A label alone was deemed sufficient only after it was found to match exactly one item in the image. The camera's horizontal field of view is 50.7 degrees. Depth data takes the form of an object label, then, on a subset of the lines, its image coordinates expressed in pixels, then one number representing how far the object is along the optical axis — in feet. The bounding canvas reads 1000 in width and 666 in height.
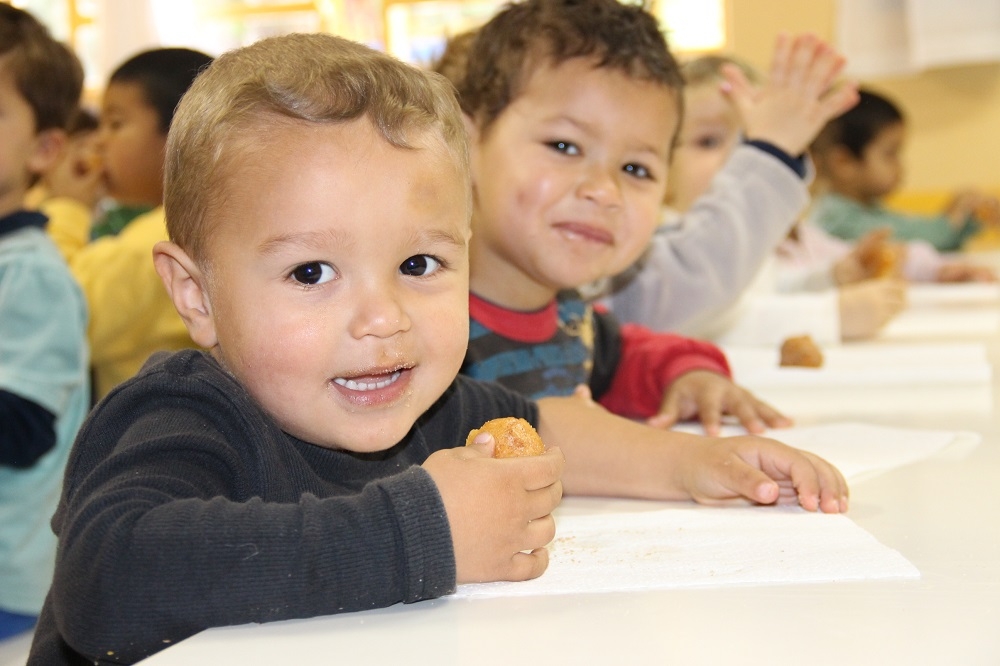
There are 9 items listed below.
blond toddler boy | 1.75
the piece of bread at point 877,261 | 8.11
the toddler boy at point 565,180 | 3.80
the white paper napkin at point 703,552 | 1.92
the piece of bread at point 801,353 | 4.77
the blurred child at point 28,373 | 4.03
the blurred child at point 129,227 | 5.23
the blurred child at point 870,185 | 11.55
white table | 1.57
